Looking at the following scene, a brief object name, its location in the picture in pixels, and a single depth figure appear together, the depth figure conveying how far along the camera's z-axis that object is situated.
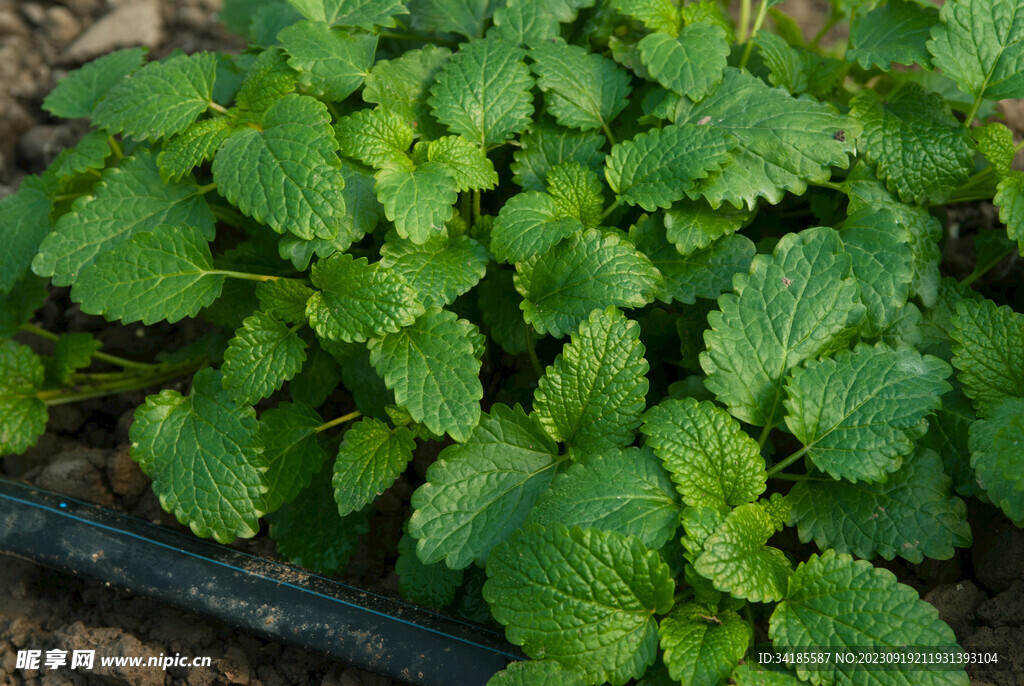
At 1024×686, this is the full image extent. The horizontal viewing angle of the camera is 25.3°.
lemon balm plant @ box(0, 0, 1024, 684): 0.62
